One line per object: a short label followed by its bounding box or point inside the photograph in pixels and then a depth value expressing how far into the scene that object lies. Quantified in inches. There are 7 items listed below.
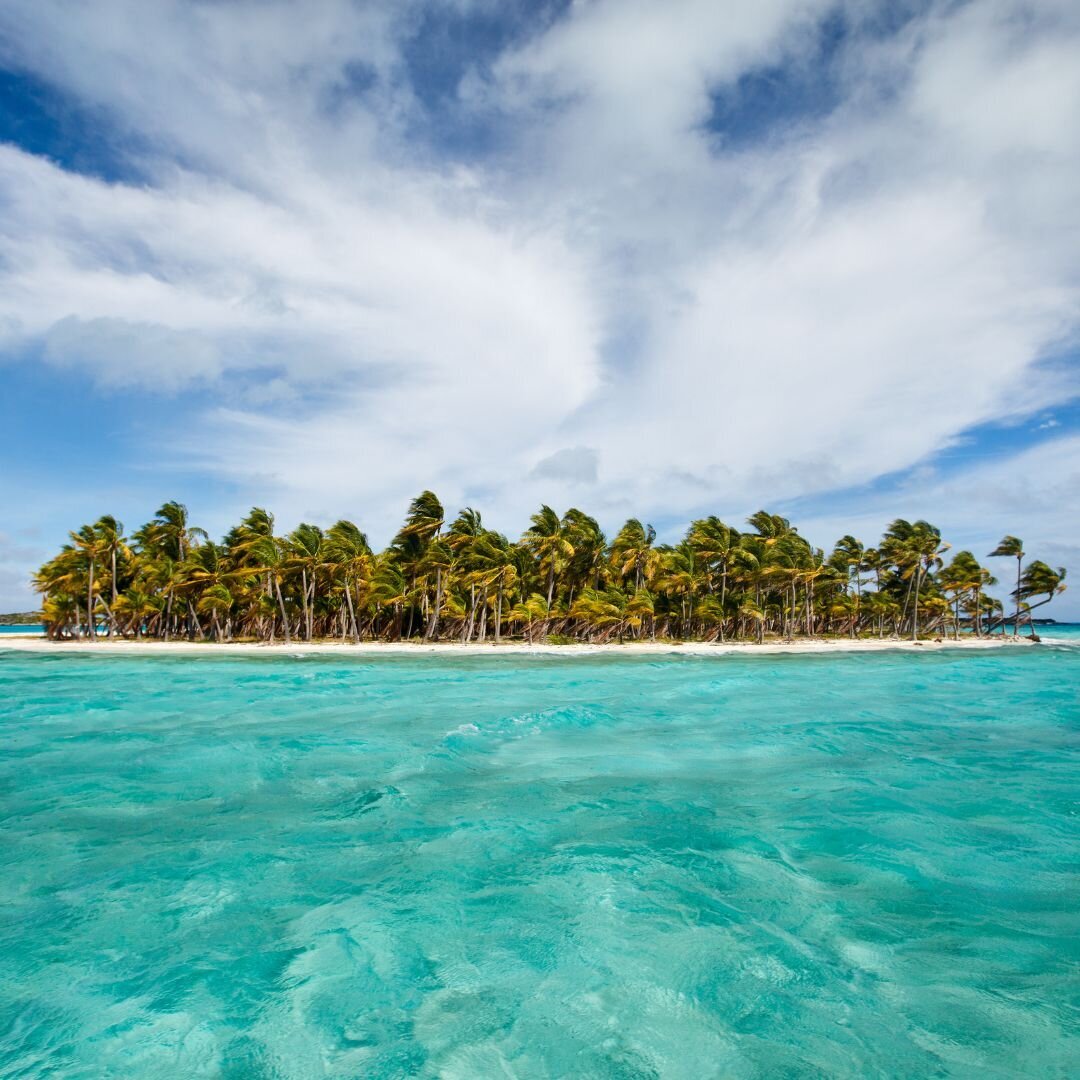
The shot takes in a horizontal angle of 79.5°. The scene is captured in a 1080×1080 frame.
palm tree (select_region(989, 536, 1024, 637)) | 3189.0
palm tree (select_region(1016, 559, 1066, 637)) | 3161.9
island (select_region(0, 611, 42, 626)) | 6954.7
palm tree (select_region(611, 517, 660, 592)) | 2719.0
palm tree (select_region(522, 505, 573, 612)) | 2549.2
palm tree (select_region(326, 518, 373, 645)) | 2396.7
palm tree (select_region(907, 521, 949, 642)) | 3113.2
